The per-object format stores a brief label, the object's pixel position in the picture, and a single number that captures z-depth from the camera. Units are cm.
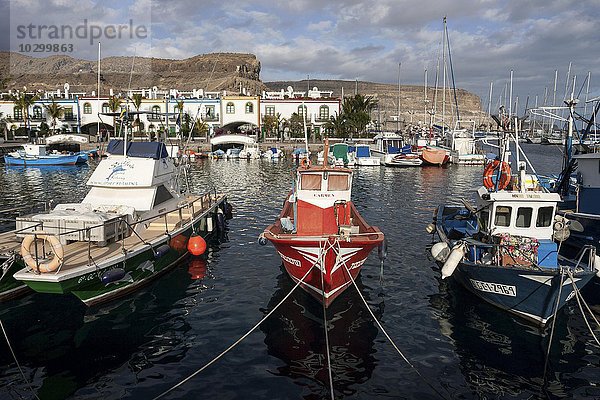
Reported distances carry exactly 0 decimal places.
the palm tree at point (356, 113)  8500
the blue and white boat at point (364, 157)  6281
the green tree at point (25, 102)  8312
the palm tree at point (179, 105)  7549
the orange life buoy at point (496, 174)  1689
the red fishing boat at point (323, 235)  1369
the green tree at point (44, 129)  8425
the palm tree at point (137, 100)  8025
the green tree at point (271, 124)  8694
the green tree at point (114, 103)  7969
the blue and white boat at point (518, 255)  1278
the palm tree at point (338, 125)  8494
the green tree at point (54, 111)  8294
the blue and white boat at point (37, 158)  5931
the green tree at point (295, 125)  8819
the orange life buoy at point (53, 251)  1227
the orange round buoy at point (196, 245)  1750
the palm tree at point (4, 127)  8194
